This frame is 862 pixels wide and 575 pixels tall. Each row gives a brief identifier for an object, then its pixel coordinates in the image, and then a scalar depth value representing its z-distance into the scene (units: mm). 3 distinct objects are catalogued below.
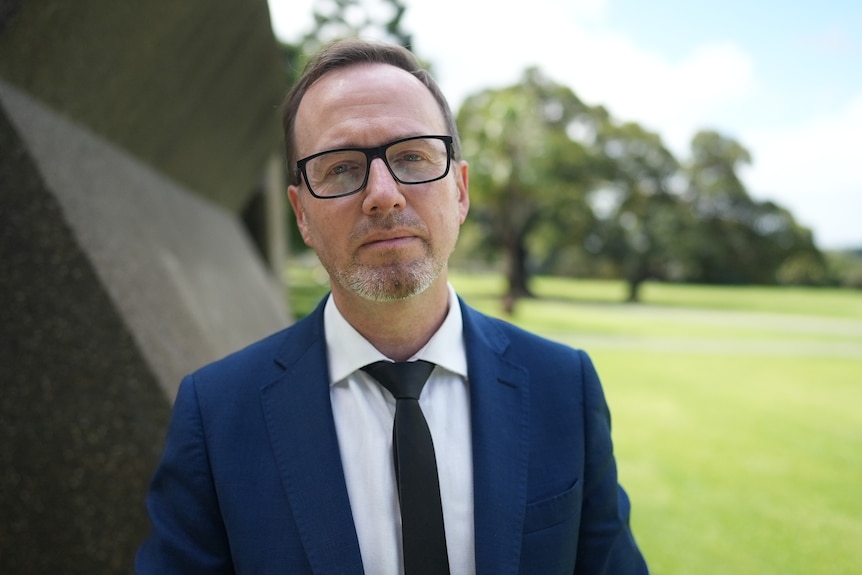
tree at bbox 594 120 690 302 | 37750
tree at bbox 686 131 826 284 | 36156
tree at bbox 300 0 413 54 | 16156
